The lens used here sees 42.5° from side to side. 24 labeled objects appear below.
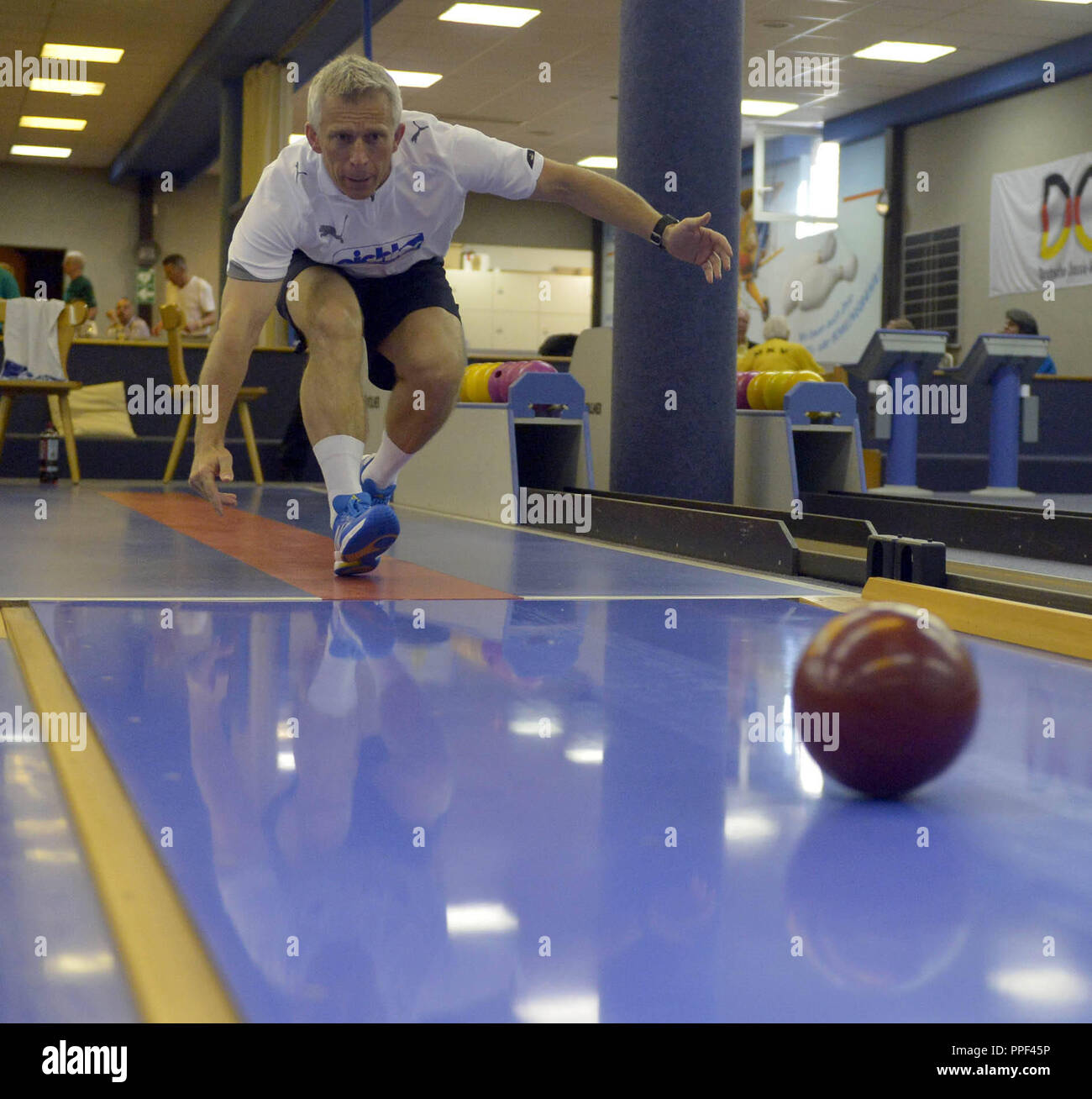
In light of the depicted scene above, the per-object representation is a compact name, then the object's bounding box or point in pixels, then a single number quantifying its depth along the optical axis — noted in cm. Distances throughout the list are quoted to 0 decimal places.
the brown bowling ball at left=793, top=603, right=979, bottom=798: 159
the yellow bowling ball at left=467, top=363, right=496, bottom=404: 666
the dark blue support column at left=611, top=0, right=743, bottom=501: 535
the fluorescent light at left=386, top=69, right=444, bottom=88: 1326
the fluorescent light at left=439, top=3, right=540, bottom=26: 1111
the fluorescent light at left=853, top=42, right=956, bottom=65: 1186
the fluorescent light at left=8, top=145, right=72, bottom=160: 1708
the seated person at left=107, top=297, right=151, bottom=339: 1235
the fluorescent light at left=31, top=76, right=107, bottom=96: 1368
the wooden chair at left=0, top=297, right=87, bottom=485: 721
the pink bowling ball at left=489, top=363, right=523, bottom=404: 633
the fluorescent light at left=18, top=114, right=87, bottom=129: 1544
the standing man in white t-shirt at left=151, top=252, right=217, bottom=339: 1037
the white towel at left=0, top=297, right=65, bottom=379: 719
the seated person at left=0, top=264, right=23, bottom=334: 874
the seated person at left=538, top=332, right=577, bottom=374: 1080
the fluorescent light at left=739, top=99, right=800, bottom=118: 1348
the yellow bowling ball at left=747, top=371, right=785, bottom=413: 619
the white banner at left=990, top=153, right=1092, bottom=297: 1158
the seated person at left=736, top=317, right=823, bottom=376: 703
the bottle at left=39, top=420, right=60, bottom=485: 759
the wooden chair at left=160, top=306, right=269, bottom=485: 759
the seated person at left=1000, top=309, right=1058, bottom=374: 980
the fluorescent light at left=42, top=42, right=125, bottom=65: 1241
